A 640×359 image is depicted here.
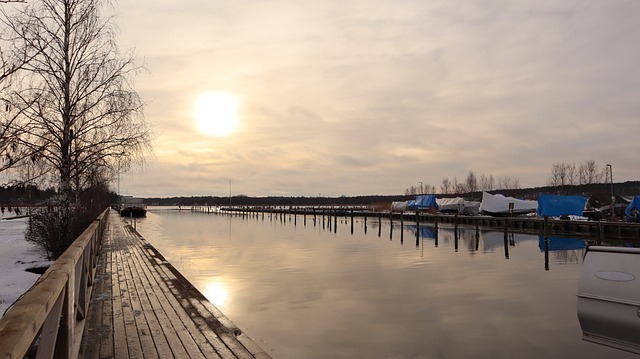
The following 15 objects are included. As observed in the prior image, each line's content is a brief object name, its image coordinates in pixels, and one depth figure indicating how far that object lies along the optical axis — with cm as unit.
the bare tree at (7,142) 487
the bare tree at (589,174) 11700
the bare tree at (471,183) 16426
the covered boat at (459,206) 7375
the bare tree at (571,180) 11839
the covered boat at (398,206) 10281
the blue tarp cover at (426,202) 8139
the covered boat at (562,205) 4144
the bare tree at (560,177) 11996
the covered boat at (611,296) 880
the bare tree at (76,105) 1546
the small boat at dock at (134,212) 8598
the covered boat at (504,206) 6047
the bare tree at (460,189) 19128
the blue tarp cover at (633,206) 3741
